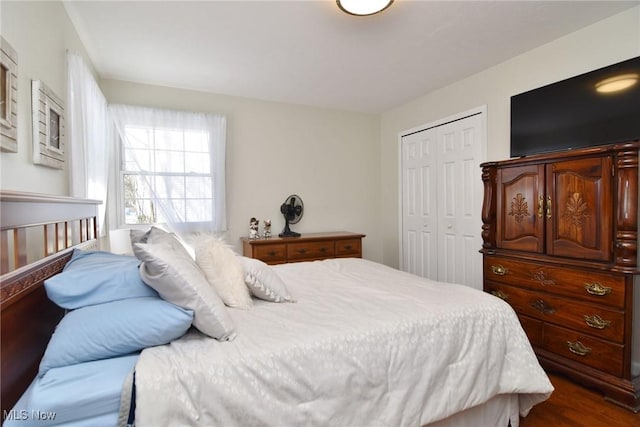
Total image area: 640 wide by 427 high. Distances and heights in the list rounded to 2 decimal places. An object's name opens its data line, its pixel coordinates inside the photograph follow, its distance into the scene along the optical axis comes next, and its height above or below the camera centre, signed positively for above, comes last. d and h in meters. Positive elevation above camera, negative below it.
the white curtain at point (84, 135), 2.06 +0.54
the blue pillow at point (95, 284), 1.12 -0.28
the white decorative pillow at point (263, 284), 1.68 -0.40
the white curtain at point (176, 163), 3.29 +0.53
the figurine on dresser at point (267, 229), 3.82 -0.22
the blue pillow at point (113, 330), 0.99 -0.40
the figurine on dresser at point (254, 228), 3.75 -0.21
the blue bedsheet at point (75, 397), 0.86 -0.53
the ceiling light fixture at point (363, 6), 1.88 +1.25
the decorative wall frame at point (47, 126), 1.55 +0.46
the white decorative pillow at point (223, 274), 1.57 -0.32
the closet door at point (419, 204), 3.78 +0.09
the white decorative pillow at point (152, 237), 1.50 -0.13
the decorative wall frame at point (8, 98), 1.22 +0.46
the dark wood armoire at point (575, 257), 1.88 -0.32
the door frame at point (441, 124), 3.14 +0.91
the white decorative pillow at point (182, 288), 1.15 -0.29
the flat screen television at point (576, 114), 2.11 +0.73
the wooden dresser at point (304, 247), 3.51 -0.43
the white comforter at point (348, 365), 1.01 -0.58
